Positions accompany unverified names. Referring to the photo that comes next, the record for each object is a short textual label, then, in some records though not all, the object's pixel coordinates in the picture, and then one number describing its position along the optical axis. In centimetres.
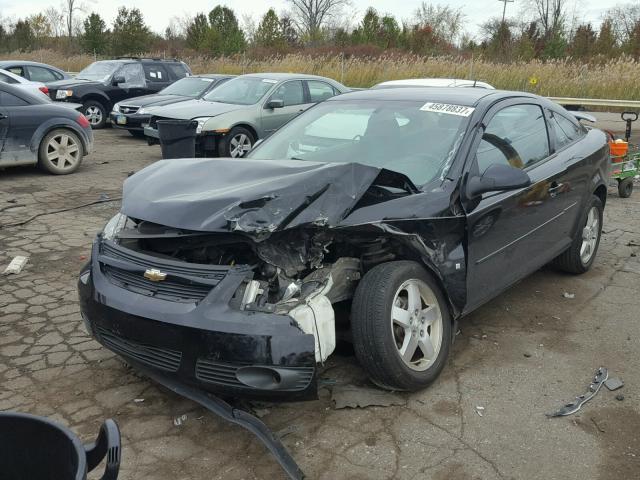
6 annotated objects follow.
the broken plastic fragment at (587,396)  346
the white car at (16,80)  1404
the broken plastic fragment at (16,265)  549
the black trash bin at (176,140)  751
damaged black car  306
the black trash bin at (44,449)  173
